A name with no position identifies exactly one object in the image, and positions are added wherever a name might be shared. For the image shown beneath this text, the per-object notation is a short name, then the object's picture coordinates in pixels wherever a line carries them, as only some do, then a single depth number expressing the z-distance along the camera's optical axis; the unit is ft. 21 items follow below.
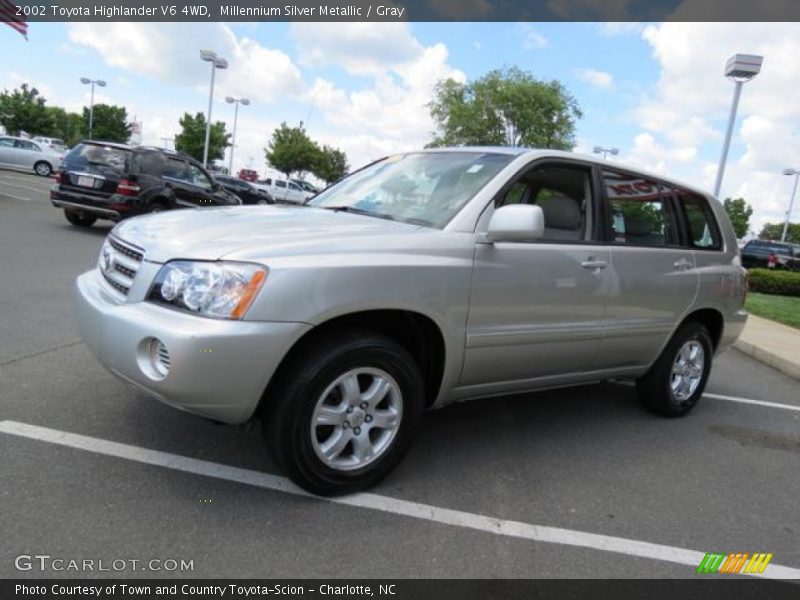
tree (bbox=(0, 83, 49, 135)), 194.18
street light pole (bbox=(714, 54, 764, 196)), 48.14
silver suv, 8.85
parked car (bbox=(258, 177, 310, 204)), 124.06
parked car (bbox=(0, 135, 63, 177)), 91.09
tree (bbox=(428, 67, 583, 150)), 136.36
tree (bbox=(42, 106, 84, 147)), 238.27
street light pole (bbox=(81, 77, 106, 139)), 193.57
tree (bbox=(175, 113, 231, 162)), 189.47
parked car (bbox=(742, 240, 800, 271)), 82.38
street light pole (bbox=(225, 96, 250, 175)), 149.59
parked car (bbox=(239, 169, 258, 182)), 181.55
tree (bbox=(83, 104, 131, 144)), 211.61
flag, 57.62
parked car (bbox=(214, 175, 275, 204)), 79.61
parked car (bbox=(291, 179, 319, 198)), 137.18
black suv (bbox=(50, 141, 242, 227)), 37.40
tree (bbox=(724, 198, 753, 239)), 229.66
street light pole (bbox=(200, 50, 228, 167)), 103.71
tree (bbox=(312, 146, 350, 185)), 206.69
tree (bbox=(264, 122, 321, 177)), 197.76
